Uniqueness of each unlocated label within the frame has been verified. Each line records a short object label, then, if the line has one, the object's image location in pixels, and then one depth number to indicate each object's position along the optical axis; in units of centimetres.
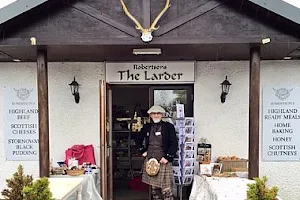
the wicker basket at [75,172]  554
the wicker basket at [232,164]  602
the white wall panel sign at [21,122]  654
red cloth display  633
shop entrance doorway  730
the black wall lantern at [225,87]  634
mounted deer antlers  464
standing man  569
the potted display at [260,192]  330
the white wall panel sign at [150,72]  643
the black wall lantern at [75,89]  643
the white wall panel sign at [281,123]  636
